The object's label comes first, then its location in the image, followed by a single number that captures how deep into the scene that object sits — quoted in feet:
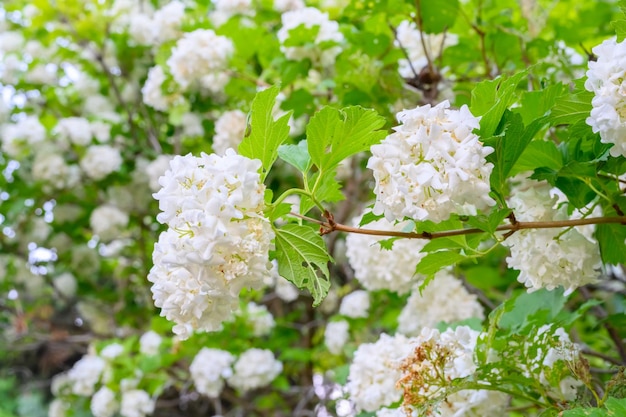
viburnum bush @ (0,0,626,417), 2.48
